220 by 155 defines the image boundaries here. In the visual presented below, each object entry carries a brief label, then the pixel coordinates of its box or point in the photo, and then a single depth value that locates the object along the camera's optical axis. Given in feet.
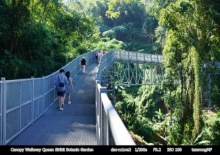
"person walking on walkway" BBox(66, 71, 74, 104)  47.28
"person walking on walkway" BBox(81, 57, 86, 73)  87.33
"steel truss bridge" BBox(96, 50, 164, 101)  102.02
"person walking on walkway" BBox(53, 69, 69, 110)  42.09
